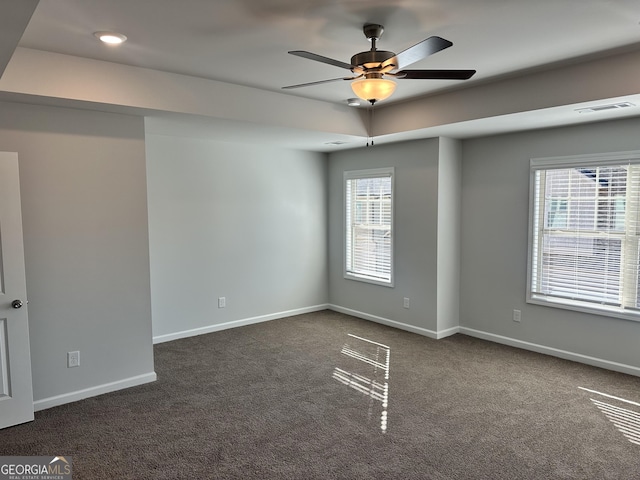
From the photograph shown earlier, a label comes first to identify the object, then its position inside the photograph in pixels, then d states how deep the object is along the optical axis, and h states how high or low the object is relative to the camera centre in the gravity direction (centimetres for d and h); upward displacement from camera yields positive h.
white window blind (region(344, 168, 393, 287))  567 -26
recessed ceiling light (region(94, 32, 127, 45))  271 +109
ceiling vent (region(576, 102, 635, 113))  339 +78
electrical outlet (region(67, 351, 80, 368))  350 -121
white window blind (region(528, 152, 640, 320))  398 -29
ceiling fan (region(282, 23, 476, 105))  239 +80
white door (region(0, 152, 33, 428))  304 -69
